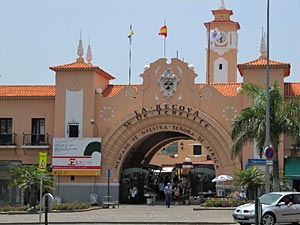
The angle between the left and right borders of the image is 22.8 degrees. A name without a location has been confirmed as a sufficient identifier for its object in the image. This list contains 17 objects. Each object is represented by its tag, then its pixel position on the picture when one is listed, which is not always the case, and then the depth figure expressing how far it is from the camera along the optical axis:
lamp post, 32.69
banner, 50.69
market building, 49.19
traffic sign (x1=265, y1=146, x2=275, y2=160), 30.87
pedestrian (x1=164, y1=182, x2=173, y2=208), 46.78
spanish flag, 55.72
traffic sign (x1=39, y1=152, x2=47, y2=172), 34.88
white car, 29.42
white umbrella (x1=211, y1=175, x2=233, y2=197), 47.38
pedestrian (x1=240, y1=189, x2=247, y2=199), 44.41
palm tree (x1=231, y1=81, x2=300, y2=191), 36.34
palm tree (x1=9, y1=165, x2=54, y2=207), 42.50
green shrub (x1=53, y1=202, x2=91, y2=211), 42.28
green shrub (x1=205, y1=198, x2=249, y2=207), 41.99
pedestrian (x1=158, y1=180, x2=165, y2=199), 58.44
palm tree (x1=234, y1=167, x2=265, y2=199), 42.81
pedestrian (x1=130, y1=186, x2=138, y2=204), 52.31
